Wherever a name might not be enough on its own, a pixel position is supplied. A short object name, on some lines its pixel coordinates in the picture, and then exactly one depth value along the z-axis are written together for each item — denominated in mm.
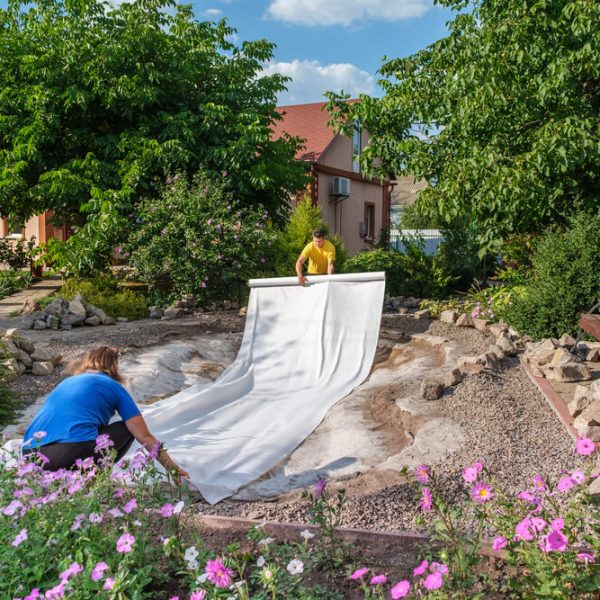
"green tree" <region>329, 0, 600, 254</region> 8109
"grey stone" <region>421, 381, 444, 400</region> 6215
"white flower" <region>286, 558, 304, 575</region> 2053
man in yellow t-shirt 9781
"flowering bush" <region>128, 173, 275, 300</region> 11609
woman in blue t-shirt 3984
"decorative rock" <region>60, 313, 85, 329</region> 10008
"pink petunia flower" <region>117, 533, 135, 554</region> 2066
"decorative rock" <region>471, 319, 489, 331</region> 9519
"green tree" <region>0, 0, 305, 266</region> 12367
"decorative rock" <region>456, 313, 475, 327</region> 9961
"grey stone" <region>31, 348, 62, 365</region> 7449
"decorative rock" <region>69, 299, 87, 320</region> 10195
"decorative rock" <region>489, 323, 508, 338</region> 8794
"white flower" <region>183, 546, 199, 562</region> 2079
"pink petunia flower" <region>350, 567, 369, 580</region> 2084
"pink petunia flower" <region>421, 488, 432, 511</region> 2346
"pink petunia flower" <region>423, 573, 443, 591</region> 1857
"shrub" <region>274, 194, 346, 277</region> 13672
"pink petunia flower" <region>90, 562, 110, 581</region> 1976
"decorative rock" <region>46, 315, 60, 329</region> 9922
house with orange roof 20734
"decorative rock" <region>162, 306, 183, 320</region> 11148
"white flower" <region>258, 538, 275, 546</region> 2371
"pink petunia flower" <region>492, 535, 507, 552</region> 2168
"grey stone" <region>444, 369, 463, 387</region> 6387
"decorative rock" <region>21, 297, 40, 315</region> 10672
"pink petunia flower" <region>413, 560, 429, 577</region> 1927
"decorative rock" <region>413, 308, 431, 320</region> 11035
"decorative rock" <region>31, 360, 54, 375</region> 7230
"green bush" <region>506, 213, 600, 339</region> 8000
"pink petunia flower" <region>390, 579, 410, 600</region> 1819
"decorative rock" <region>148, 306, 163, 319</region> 11288
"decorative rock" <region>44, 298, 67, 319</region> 10164
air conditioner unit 20812
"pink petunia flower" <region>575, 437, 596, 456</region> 2316
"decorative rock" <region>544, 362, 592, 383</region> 6410
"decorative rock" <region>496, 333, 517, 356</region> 7496
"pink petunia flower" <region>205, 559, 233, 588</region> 1986
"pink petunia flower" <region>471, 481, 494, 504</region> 2369
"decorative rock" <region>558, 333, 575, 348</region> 7289
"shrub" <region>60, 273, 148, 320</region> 11086
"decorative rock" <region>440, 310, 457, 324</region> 10269
